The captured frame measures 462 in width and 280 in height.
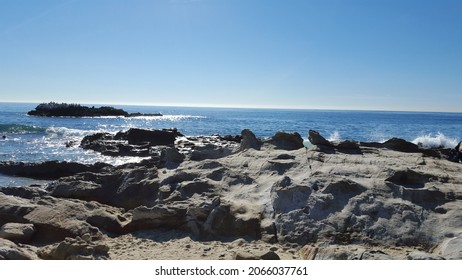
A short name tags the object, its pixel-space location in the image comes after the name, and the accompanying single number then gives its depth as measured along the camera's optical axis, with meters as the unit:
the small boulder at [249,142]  11.91
